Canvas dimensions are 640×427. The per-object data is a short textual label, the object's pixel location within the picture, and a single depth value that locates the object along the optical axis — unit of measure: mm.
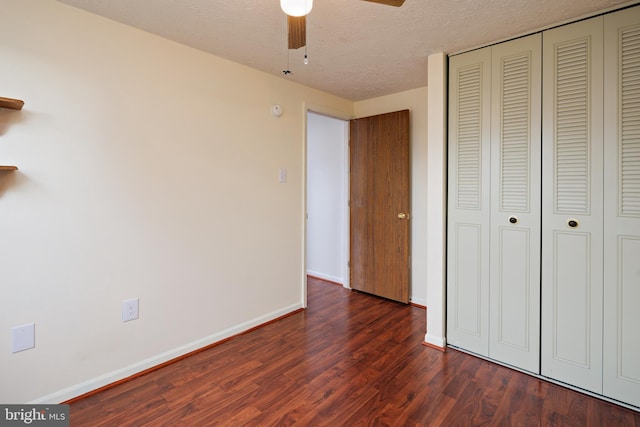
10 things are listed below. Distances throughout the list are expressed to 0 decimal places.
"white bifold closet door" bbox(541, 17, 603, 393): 1897
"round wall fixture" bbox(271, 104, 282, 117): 2898
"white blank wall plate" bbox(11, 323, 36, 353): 1691
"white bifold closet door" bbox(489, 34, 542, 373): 2105
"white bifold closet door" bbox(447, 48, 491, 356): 2305
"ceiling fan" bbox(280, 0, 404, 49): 1241
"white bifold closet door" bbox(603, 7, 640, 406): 1786
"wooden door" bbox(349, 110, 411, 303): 3396
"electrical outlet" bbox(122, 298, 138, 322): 2074
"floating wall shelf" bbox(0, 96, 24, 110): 1527
